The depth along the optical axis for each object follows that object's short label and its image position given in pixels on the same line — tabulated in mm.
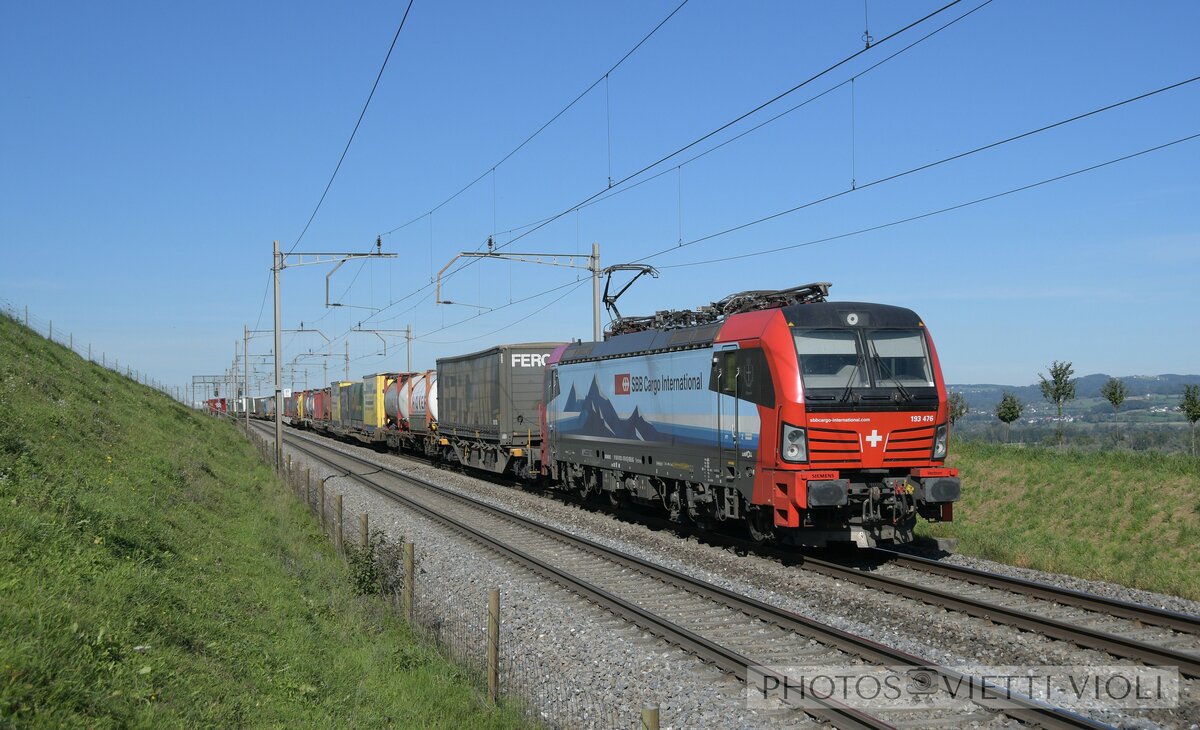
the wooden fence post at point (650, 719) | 4912
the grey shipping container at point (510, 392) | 25844
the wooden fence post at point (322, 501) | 18203
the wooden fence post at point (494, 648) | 7914
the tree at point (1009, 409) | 36844
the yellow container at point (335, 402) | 57719
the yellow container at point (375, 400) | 44656
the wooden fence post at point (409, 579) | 10906
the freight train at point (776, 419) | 12594
